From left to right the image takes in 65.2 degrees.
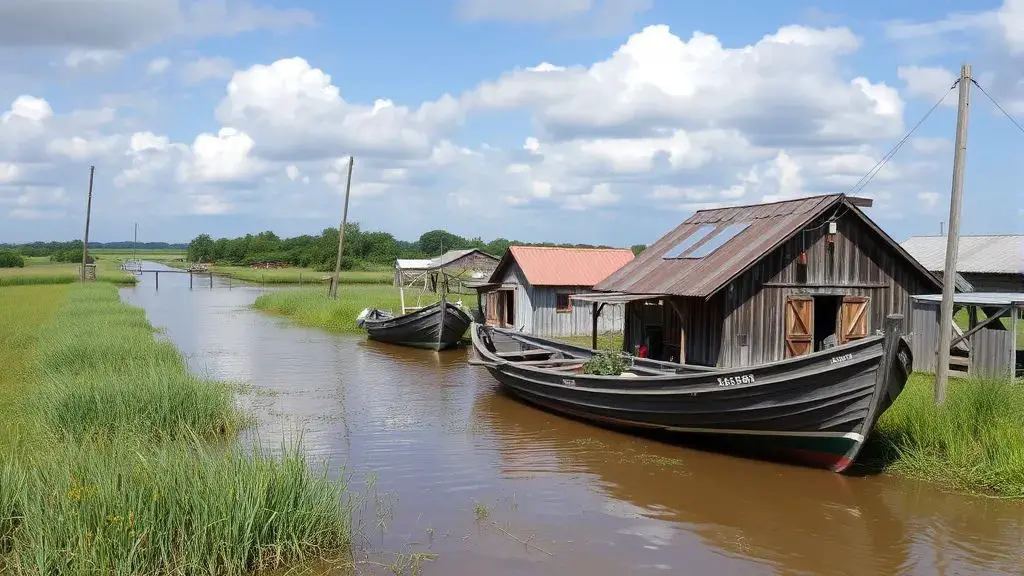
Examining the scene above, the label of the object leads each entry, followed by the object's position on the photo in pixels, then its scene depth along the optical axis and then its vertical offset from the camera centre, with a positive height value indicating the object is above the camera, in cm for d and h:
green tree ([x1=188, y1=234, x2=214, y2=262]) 15514 +332
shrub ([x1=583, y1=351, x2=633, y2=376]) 1590 -178
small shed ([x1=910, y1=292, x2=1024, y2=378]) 1641 -114
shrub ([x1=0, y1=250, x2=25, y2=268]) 9669 +21
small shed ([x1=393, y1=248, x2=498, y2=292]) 6082 +57
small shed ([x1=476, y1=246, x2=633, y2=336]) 2830 -45
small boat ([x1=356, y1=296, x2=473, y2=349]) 2809 -195
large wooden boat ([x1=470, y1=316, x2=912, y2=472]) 1103 -192
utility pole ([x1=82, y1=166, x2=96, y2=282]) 5928 +206
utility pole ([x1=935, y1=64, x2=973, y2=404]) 1198 +86
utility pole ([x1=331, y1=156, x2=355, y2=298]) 4473 +135
